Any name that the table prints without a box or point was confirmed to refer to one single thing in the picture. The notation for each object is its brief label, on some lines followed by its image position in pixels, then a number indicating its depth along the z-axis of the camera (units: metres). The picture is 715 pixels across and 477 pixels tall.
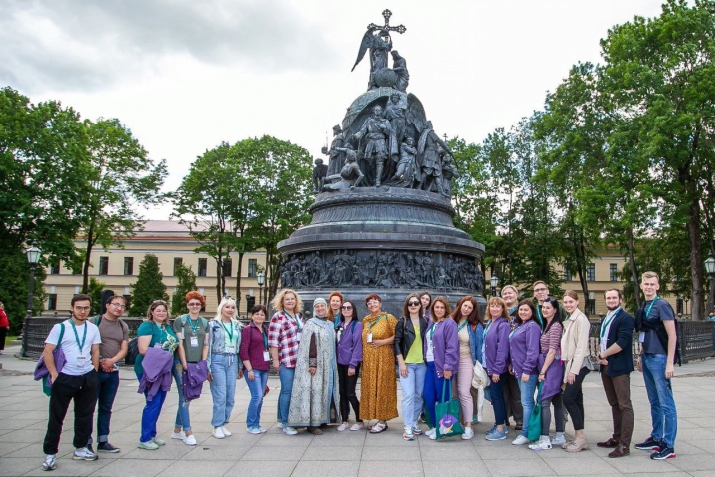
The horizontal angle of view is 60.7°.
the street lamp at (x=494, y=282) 30.83
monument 16.19
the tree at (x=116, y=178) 35.31
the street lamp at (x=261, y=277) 34.08
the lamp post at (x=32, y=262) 18.93
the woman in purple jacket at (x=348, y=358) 8.04
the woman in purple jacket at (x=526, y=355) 7.07
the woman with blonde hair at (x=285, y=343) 7.89
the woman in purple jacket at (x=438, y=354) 7.45
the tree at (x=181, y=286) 46.50
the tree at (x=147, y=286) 43.44
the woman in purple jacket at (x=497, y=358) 7.46
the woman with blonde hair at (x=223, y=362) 7.58
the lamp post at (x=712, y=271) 21.09
